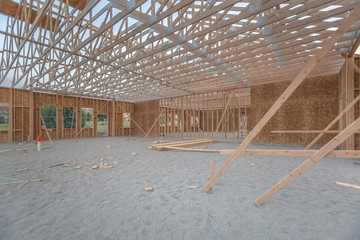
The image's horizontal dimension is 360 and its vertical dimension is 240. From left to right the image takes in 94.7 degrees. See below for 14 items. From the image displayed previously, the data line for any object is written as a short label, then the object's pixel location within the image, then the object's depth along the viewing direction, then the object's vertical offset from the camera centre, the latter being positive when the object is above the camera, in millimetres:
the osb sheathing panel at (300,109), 9055 +765
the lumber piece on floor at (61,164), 5510 -1429
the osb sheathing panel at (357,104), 6586 +705
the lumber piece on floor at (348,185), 3503 -1389
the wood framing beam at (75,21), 4389 +3066
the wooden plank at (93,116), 15772 +606
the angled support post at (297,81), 2366 +663
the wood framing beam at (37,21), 4957 +3384
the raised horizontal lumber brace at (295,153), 2334 -513
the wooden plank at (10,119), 12250 +232
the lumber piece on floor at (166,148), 8486 -1355
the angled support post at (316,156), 2076 -487
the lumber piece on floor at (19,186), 3377 -1434
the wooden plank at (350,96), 6668 +1025
